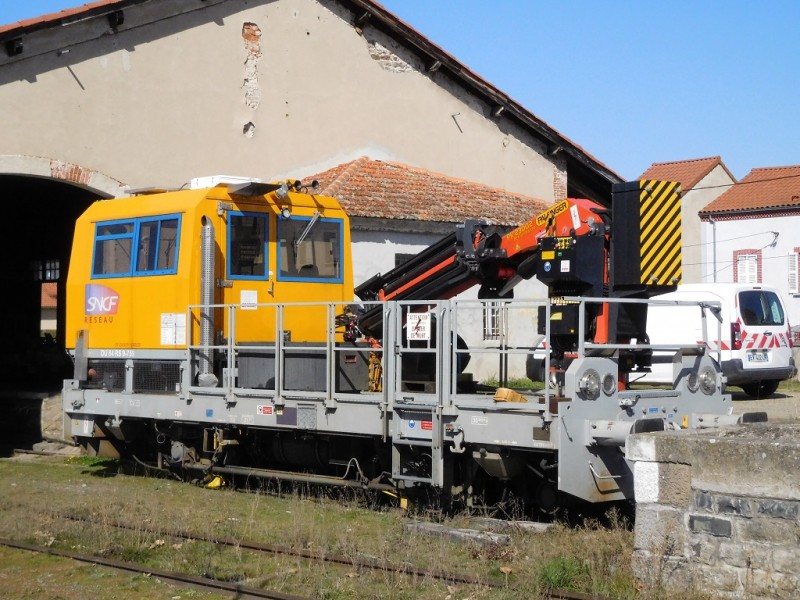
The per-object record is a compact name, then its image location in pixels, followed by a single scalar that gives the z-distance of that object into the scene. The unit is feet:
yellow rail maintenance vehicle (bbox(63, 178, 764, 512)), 30.17
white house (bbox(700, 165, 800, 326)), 140.26
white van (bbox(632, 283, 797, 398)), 64.13
